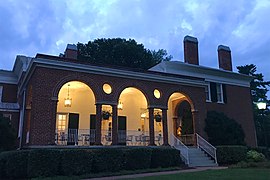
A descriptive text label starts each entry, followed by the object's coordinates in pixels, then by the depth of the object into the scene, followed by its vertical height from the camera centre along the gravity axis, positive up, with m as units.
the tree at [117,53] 30.68 +9.84
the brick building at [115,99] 11.60 +1.66
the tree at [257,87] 31.72 +5.23
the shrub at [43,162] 8.93 -1.52
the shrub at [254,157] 12.86 -1.95
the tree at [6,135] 11.96 -0.55
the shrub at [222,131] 15.35 -0.53
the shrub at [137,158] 10.63 -1.64
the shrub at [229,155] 13.09 -1.84
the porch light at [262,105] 12.65 +1.01
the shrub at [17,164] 9.26 -1.61
